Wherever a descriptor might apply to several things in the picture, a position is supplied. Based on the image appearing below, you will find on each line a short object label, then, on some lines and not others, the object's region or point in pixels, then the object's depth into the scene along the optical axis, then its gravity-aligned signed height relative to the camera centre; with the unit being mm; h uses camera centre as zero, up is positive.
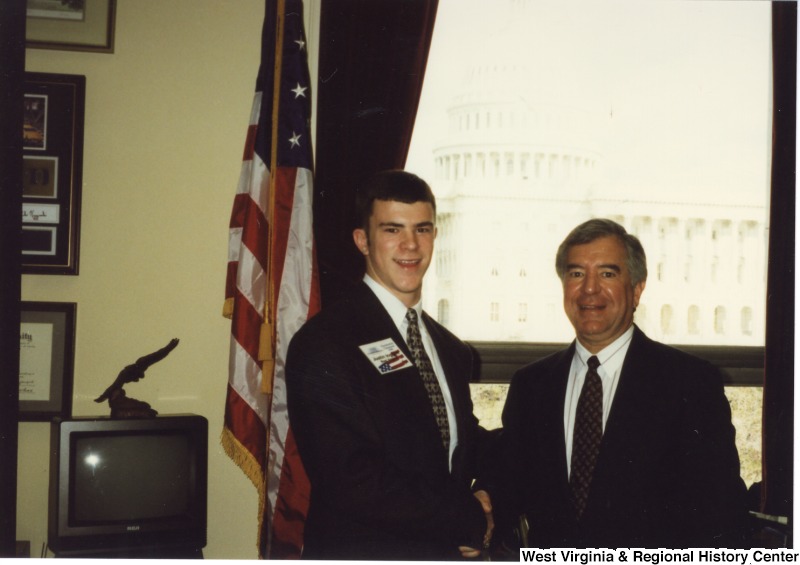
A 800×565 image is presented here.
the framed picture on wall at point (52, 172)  2516 +461
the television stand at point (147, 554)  2188 -793
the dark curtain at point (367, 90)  2598 +805
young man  1744 -308
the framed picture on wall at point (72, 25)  2562 +1010
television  2184 -591
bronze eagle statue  2307 -304
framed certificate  2506 -213
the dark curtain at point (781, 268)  2627 +180
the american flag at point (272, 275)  2400 +102
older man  1913 -344
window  2801 +657
